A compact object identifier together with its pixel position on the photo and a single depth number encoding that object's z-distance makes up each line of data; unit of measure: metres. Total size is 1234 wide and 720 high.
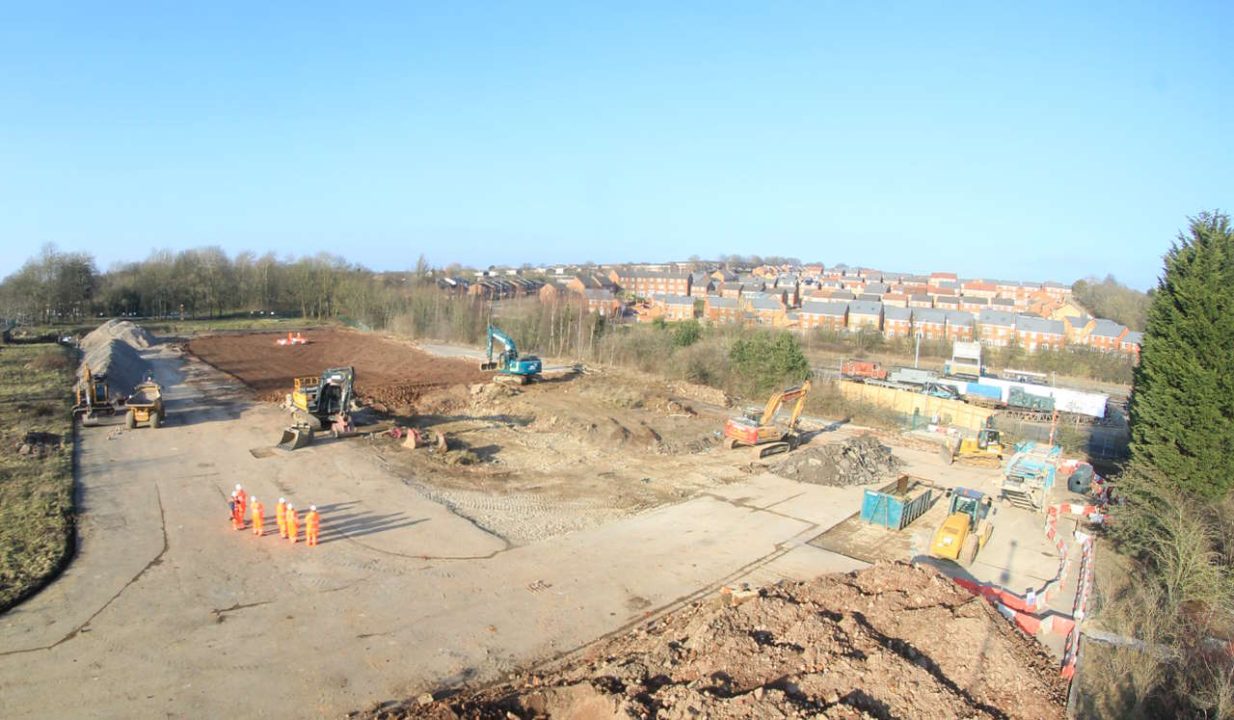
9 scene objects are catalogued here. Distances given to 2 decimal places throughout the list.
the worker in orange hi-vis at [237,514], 14.81
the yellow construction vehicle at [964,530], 15.26
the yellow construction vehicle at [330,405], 22.83
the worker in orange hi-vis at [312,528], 14.13
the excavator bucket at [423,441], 21.92
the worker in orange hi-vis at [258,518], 14.45
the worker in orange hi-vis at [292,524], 14.24
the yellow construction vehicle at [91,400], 24.00
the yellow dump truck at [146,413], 23.47
